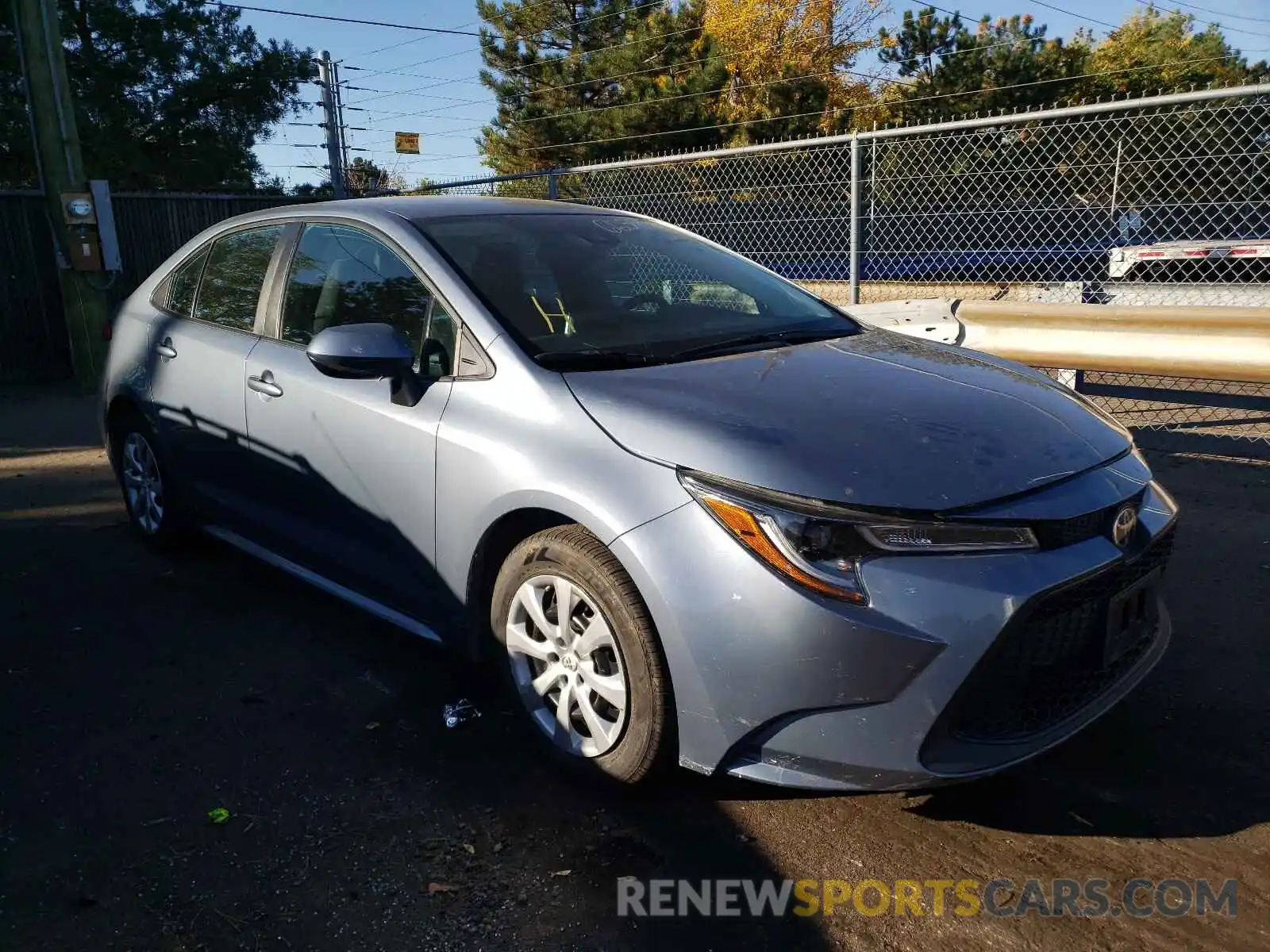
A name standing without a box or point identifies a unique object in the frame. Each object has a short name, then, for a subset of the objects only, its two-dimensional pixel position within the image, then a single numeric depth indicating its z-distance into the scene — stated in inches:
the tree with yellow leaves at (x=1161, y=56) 1290.6
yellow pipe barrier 210.4
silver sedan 92.7
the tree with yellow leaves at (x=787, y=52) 1459.2
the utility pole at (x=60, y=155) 379.6
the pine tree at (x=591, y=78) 1395.2
